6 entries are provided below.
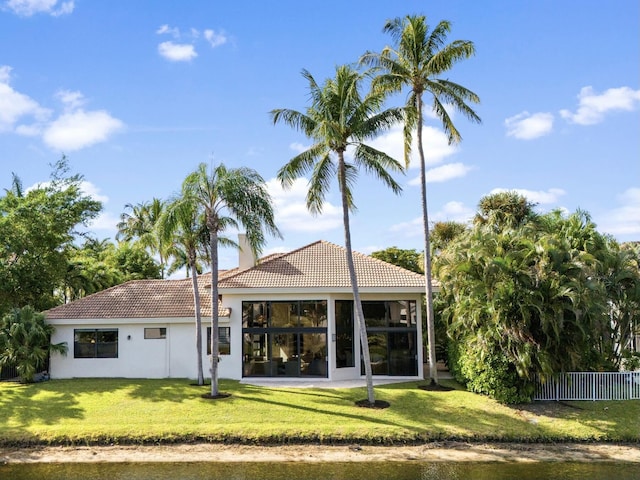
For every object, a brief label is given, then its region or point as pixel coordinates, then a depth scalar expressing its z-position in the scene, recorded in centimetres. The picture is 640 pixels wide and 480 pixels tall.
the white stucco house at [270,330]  2383
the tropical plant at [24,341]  2300
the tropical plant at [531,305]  1869
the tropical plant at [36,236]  2497
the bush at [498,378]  1944
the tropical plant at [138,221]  4720
